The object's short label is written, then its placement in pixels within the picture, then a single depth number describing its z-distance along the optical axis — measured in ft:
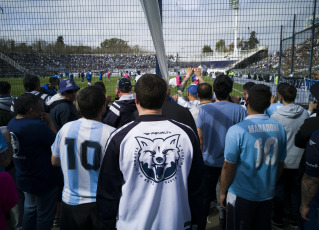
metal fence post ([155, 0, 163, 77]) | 14.68
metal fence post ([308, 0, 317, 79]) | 22.48
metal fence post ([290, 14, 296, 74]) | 30.43
